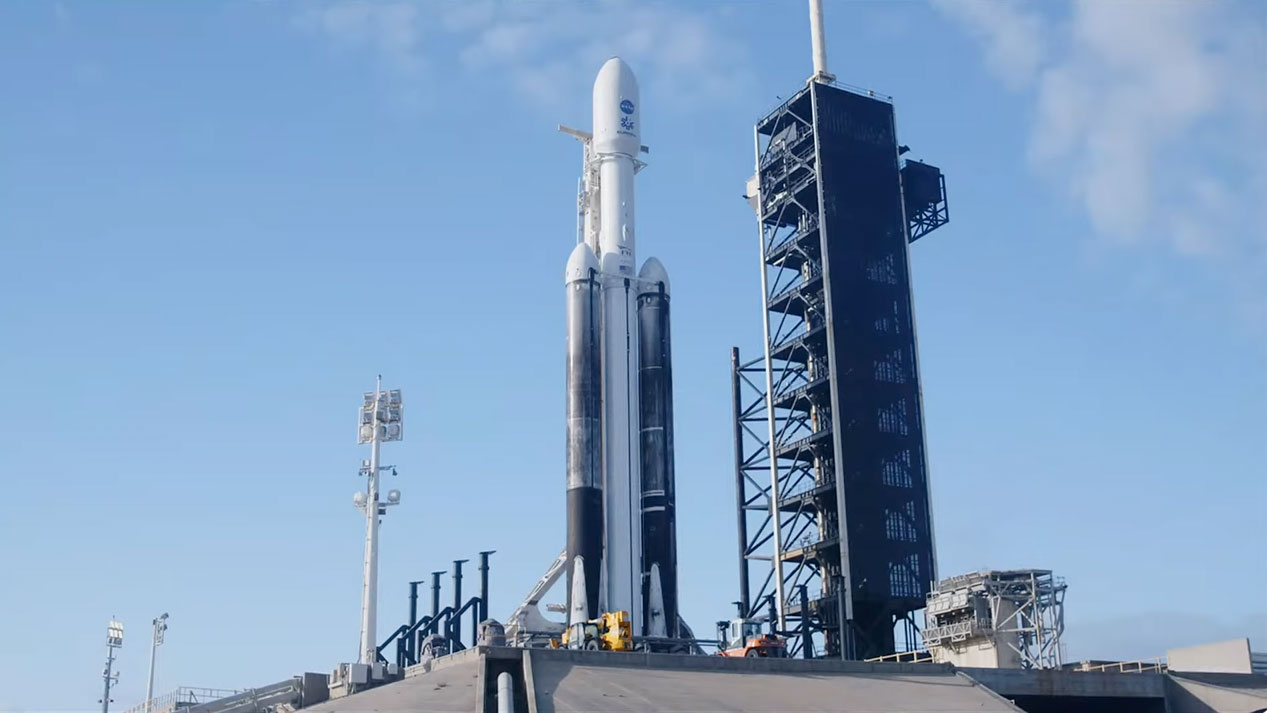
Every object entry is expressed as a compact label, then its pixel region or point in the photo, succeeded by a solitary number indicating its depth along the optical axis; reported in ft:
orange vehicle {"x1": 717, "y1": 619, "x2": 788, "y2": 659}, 180.34
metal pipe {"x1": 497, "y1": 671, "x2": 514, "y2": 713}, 144.77
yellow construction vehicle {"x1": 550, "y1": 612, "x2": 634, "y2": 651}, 179.63
